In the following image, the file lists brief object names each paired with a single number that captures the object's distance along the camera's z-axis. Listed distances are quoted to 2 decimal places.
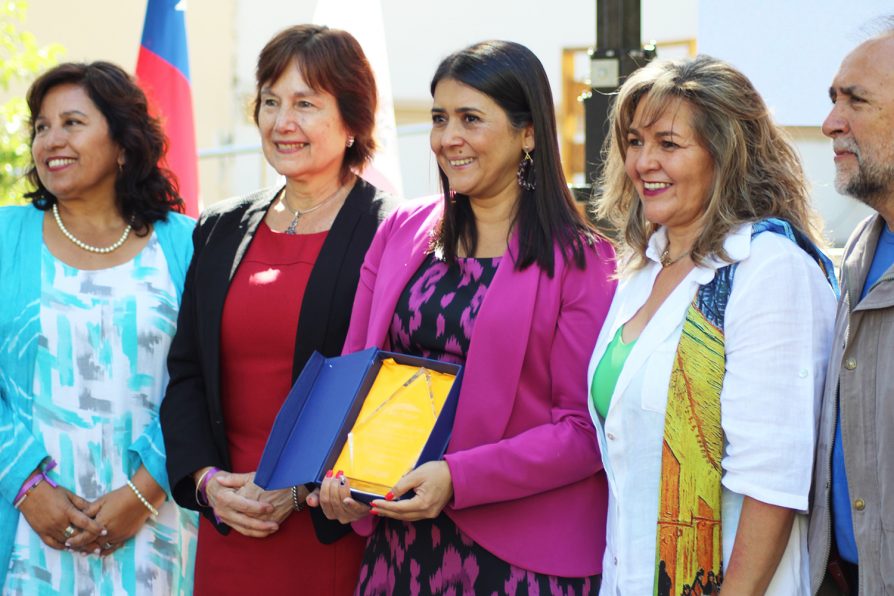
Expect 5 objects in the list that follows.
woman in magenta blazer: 2.69
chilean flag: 4.92
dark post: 4.32
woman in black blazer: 3.16
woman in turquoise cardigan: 3.36
